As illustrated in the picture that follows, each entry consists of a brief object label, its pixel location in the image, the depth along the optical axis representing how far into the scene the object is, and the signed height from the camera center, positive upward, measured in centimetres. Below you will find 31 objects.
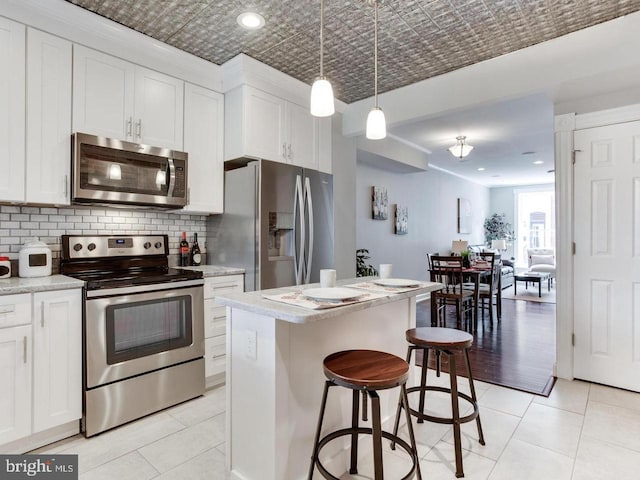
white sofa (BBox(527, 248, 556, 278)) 776 -47
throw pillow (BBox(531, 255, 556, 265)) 813 -46
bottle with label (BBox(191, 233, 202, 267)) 333 -16
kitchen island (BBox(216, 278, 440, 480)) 154 -66
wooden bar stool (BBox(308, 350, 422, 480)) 138 -56
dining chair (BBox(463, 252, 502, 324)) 520 -66
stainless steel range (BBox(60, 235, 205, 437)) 220 -61
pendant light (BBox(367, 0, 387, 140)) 207 +65
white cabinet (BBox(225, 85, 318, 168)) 311 +100
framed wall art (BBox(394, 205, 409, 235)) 636 +32
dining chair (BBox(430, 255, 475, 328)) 466 -71
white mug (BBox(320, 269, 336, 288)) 190 -21
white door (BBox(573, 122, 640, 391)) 284 -13
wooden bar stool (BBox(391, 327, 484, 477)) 185 -60
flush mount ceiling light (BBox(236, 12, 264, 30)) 239 +147
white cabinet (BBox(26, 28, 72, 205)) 223 +75
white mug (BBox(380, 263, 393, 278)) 227 -20
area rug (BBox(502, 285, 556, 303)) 692 -113
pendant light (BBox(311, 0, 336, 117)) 175 +68
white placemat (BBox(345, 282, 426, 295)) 198 -28
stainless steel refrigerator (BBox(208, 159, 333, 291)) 301 +12
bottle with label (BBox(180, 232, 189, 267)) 329 -12
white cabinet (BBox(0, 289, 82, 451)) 193 -69
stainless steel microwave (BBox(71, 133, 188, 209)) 240 +46
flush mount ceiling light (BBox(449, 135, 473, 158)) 529 +133
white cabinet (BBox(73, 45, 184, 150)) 244 +99
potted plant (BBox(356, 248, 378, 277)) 493 -40
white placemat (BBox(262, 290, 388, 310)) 153 -28
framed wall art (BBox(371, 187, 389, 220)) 577 +57
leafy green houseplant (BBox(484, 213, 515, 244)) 1015 +28
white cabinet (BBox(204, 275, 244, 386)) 282 -71
